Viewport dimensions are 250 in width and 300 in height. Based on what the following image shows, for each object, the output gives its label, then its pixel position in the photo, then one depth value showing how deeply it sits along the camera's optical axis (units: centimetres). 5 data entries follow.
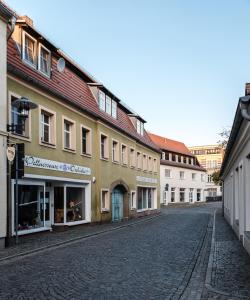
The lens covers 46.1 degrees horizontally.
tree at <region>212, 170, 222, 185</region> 3755
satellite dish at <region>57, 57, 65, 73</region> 1404
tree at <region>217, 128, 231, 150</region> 2829
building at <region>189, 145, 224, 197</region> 6134
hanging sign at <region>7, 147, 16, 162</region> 918
